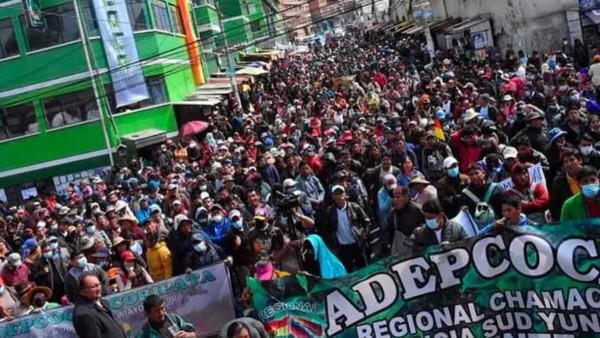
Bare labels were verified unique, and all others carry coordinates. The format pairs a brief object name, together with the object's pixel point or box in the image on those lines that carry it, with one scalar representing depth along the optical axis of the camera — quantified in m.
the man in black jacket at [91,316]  6.03
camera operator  7.95
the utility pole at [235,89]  31.12
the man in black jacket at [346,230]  8.95
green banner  5.54
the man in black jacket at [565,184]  7.52
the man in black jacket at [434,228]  6.93
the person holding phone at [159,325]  6.00
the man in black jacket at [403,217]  7.96
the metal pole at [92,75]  28.06
